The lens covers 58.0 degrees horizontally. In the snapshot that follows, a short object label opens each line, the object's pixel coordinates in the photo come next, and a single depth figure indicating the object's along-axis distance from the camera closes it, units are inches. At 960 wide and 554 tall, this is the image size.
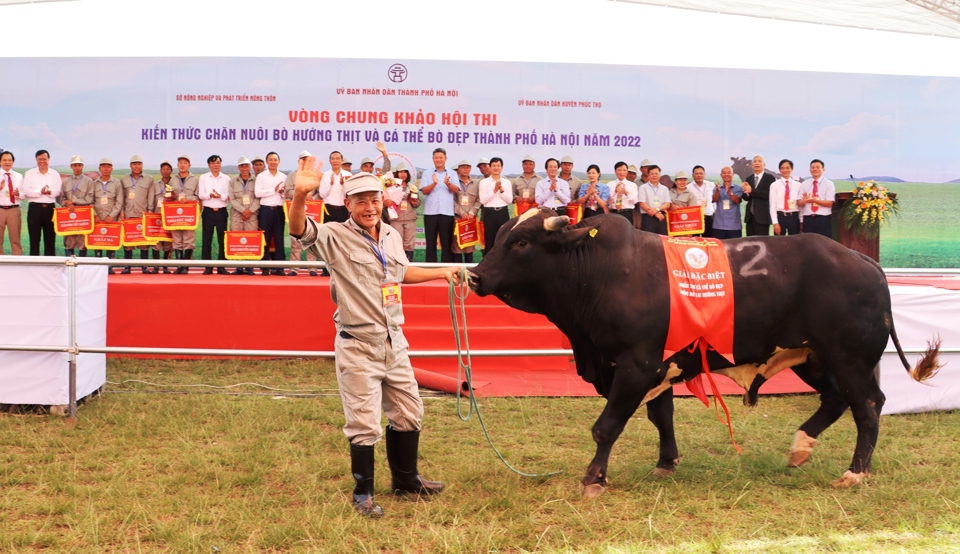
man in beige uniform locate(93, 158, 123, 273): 504.7
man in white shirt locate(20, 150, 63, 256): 498.0
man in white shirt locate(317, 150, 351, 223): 480.7
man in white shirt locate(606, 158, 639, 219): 497.4
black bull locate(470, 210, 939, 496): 197.3
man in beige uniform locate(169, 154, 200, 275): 491.2
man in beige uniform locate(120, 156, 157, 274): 504.1
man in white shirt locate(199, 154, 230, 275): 488.4
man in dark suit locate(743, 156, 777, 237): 501.4
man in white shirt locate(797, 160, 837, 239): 486.6
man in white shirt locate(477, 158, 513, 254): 478.9
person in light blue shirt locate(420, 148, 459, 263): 488.1
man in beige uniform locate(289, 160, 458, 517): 176.4
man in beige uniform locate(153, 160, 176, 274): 494.7
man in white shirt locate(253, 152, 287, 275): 482.3
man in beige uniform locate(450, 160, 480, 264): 486.9
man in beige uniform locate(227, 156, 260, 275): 486.3
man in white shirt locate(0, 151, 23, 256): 497.0
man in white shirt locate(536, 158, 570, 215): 485.1
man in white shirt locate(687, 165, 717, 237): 519.5
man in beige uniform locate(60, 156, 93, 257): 499.8
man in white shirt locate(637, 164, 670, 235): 507.5
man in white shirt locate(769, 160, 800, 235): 493.4
